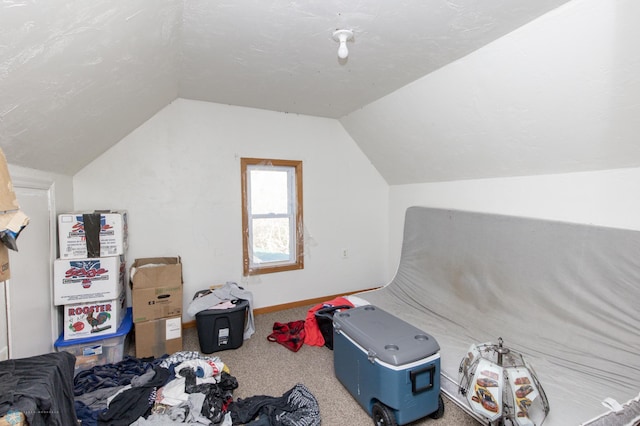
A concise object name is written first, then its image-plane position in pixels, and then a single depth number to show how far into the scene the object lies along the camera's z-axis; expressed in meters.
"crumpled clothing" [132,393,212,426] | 1.60
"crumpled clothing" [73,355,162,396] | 1.91
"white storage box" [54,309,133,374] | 2.09
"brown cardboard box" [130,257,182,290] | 2.33
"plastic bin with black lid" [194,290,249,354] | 2.47
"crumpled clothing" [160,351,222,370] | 2.13
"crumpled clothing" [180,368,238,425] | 1.70
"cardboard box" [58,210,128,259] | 2.09
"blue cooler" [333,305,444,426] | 1.58
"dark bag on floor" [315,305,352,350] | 2.55
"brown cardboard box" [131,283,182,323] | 2.32
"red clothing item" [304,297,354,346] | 2.66
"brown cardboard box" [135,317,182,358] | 2.34
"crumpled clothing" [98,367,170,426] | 1.64
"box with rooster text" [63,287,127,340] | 2.11
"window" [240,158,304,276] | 3.25
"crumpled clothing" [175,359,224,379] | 1.99
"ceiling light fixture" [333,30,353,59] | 1.71
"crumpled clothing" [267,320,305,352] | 2.60
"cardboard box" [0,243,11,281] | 0.95
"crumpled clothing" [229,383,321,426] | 1.68
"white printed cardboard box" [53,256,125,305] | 2.06
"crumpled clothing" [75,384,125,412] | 1.75
